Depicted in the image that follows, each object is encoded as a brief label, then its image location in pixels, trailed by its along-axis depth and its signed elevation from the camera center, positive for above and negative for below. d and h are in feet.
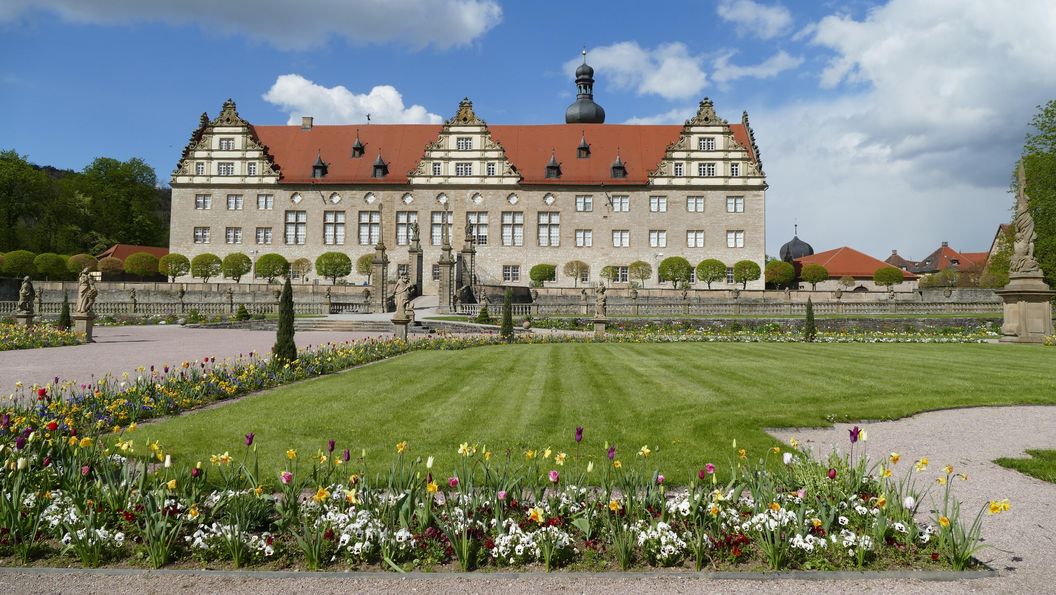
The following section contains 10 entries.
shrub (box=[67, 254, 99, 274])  162.91 +6.79
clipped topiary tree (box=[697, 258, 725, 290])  163.22 +5.57
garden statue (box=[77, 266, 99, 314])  70.44 -0.76
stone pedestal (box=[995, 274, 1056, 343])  67.67 -1.79
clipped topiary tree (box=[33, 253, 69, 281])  158.51 +5.62
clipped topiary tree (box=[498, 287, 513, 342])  74.69 -4.62
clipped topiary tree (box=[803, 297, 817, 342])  77.20 -4.77
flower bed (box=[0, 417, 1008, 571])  13.60 -5.46
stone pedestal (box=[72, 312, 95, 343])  69.87 -3.97
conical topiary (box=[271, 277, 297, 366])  44.70 -3.79
